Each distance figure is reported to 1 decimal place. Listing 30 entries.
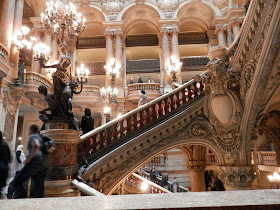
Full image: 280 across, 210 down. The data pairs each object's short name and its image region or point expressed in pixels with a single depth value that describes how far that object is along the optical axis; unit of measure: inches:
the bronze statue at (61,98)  166.6
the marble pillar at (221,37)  652.1
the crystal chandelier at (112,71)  522.0
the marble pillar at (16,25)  394.6
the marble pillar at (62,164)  143.0
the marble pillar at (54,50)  589.9
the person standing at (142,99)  309.0
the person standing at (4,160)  98.7
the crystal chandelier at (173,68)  494.2
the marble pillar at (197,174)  333.4
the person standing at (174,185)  408.4
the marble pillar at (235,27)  616.7
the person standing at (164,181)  416.2
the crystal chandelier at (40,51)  224.7
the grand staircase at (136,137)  180.1
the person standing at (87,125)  220.8
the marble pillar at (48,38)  584.2
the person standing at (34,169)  109.7
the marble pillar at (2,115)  363.7
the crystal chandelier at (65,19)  245.3
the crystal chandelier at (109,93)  500.2
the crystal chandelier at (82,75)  236.4
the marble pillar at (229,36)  636.3
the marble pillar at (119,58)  615.4
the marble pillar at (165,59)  618.0
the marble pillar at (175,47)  610.6
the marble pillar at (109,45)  636.7
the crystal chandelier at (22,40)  358.0
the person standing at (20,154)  270.4
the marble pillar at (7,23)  383.9
